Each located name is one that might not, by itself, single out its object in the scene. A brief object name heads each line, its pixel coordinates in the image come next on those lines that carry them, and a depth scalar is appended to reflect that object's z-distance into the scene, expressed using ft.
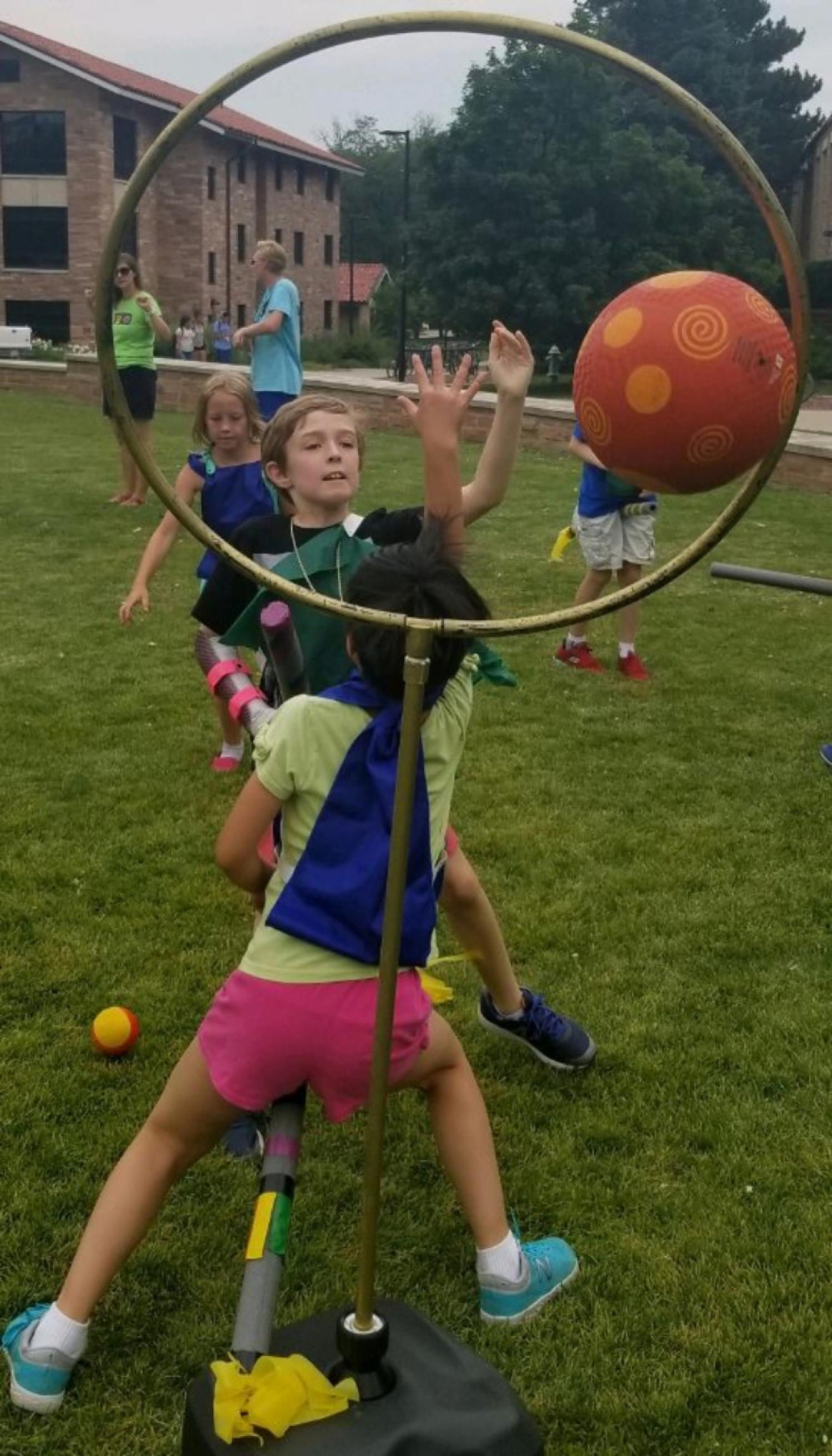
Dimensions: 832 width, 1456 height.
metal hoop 4.91
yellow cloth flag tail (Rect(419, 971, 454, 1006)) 9.57
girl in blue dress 14.71
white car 111.34
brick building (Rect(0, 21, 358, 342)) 120.88
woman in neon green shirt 33.96
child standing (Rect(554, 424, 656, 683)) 21.54
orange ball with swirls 5.44
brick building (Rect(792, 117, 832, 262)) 132.57
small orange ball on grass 10.64
